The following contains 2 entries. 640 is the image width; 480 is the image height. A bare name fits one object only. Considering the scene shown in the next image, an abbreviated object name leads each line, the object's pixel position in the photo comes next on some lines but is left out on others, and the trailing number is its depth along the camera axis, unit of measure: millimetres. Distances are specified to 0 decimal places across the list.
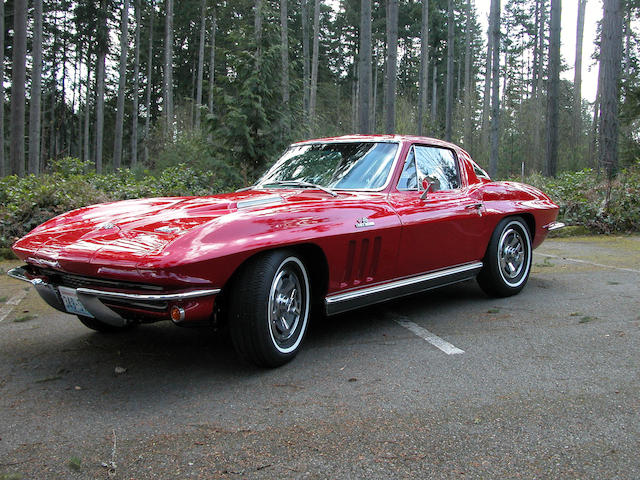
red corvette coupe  2773
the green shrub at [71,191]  7961
